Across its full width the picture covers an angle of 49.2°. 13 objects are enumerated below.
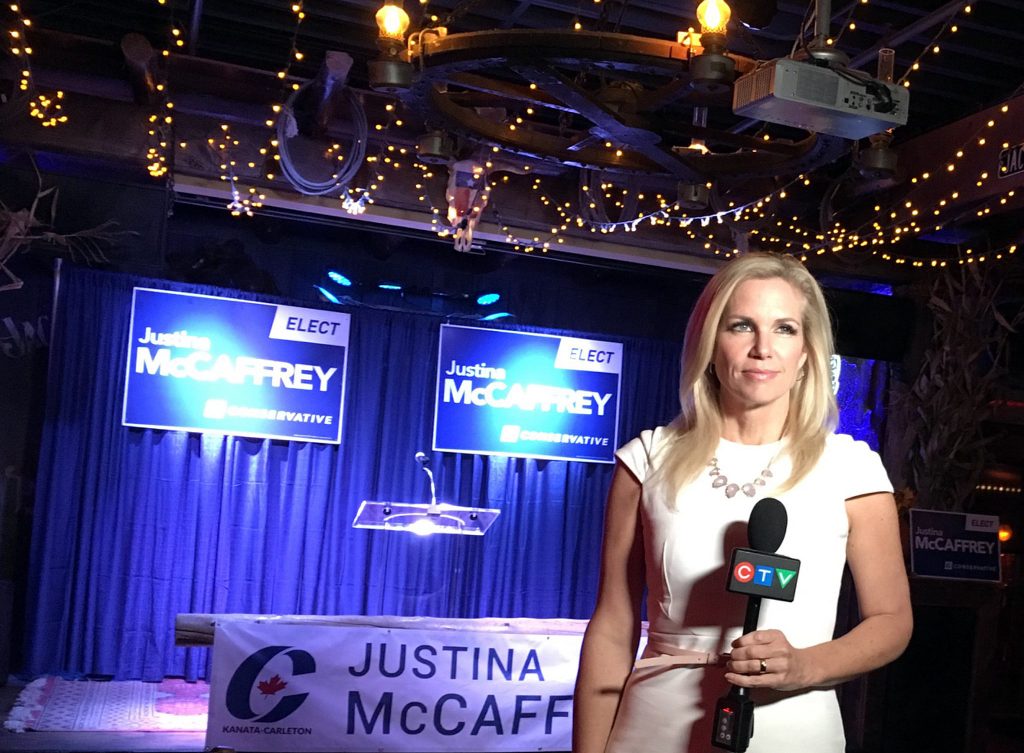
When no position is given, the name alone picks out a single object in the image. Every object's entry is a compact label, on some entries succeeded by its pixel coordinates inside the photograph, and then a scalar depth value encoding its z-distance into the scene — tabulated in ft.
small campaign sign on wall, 17.54
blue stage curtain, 20.66
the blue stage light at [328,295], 22.59
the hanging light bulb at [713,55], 9.01
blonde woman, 4.42
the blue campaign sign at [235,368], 20.94
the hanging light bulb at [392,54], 9.94
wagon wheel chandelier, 9.34
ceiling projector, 9.02
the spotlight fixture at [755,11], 10.18
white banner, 14.25
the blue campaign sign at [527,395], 22.86
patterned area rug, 17.56
